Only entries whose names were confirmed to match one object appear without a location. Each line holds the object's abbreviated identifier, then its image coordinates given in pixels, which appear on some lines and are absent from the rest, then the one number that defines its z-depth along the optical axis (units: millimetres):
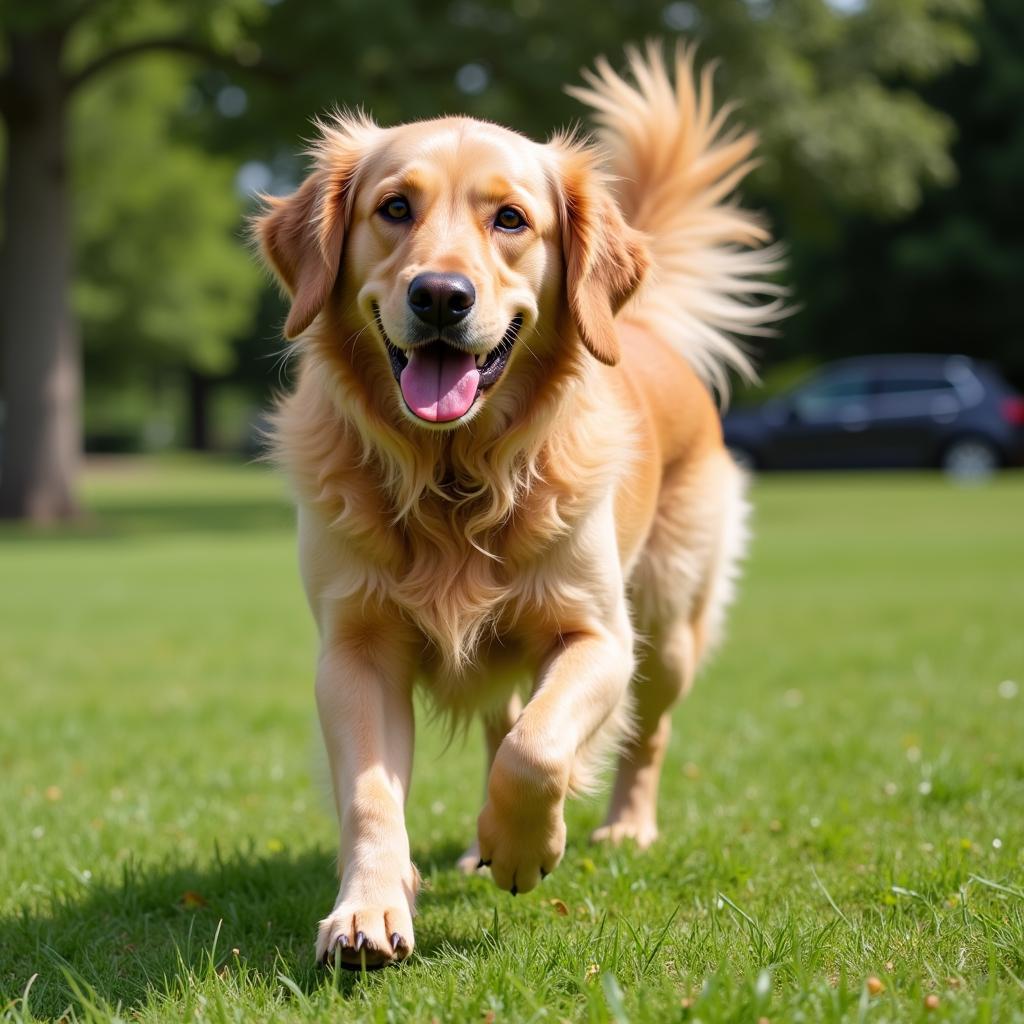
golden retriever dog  3277
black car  25391
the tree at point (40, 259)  18703
